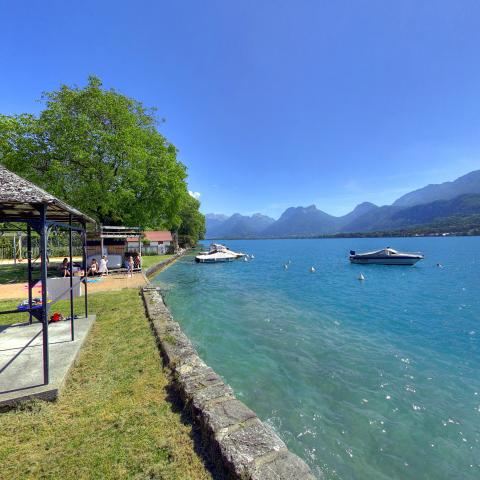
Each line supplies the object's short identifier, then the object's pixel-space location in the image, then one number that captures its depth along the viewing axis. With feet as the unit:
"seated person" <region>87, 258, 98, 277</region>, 64.76
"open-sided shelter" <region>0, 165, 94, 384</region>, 14.55
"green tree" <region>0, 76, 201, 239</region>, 66.08
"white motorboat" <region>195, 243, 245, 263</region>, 144.15
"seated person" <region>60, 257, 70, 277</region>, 58.39
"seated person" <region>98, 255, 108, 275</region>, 67.00
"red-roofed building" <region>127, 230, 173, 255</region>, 182.26
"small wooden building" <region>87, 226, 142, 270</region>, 71.15
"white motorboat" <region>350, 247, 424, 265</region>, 129.18
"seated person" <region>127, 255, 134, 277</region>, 67.33
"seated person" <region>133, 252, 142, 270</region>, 76.73
